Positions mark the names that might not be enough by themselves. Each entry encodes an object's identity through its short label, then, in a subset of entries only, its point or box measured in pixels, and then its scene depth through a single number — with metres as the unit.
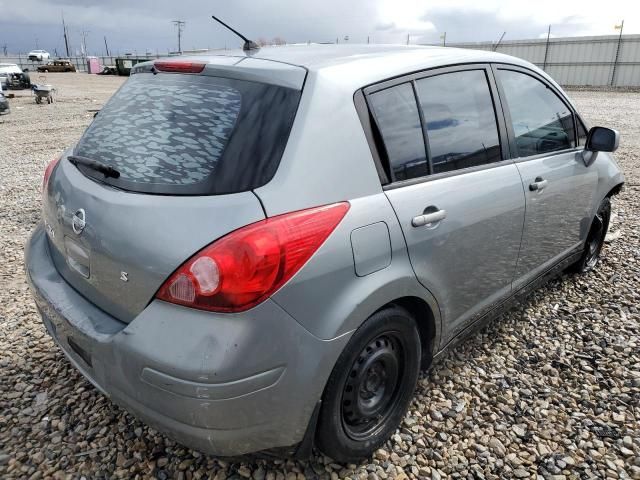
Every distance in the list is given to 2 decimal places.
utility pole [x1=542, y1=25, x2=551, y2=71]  33.03
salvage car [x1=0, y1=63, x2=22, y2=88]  26.00
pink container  55.00
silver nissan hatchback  1.56
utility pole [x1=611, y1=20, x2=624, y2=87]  29.72
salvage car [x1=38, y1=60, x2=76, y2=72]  52.06
